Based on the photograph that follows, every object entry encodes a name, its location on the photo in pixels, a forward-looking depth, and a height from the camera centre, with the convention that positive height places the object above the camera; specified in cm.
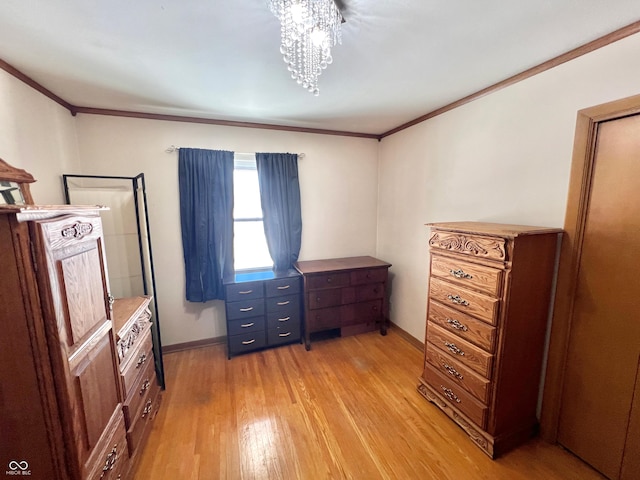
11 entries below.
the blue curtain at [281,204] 297 +3
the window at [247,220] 299 -16
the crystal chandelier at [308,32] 115 +86
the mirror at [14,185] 136 +13
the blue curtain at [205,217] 269 -11
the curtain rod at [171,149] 263 +58
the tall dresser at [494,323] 157 -77
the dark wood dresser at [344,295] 291 -103
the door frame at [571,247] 150 -26
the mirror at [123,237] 223 -27
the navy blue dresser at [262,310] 272 -111
